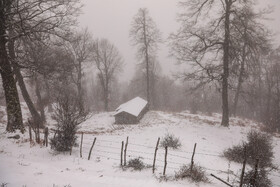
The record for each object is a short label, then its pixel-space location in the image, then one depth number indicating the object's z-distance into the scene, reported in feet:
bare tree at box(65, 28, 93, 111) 104.88
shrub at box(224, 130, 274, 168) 35.29
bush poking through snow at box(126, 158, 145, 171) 26.90
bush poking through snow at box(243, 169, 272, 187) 24.80
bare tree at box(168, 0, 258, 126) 57.06
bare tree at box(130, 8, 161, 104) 99.04
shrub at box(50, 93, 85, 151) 31.17
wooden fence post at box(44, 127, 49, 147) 32.37
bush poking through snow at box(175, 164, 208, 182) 24.31
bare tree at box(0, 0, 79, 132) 33.24
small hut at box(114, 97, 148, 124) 80.08
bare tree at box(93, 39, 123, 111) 120.98
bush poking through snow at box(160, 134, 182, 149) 42.19
